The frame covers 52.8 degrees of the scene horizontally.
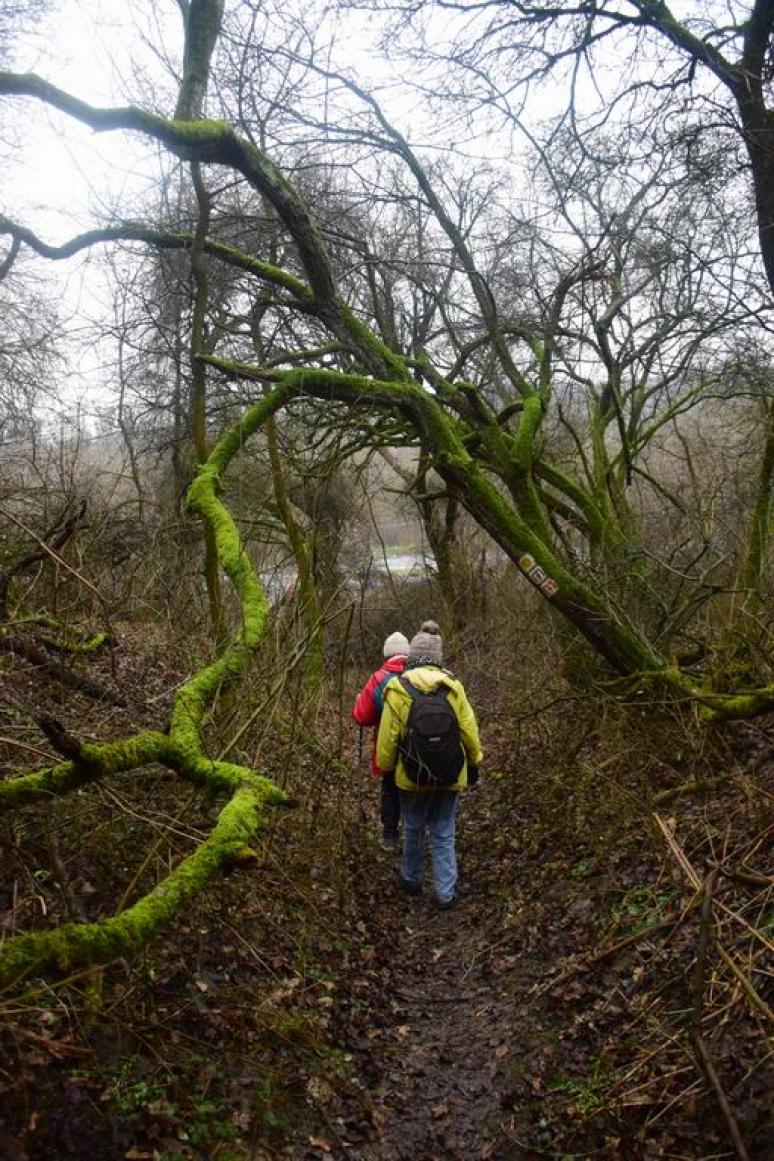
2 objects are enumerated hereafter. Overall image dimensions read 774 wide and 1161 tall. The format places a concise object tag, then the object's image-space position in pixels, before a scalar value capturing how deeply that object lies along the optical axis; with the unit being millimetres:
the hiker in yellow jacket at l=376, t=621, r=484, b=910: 6234
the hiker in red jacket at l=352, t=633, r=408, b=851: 7125
